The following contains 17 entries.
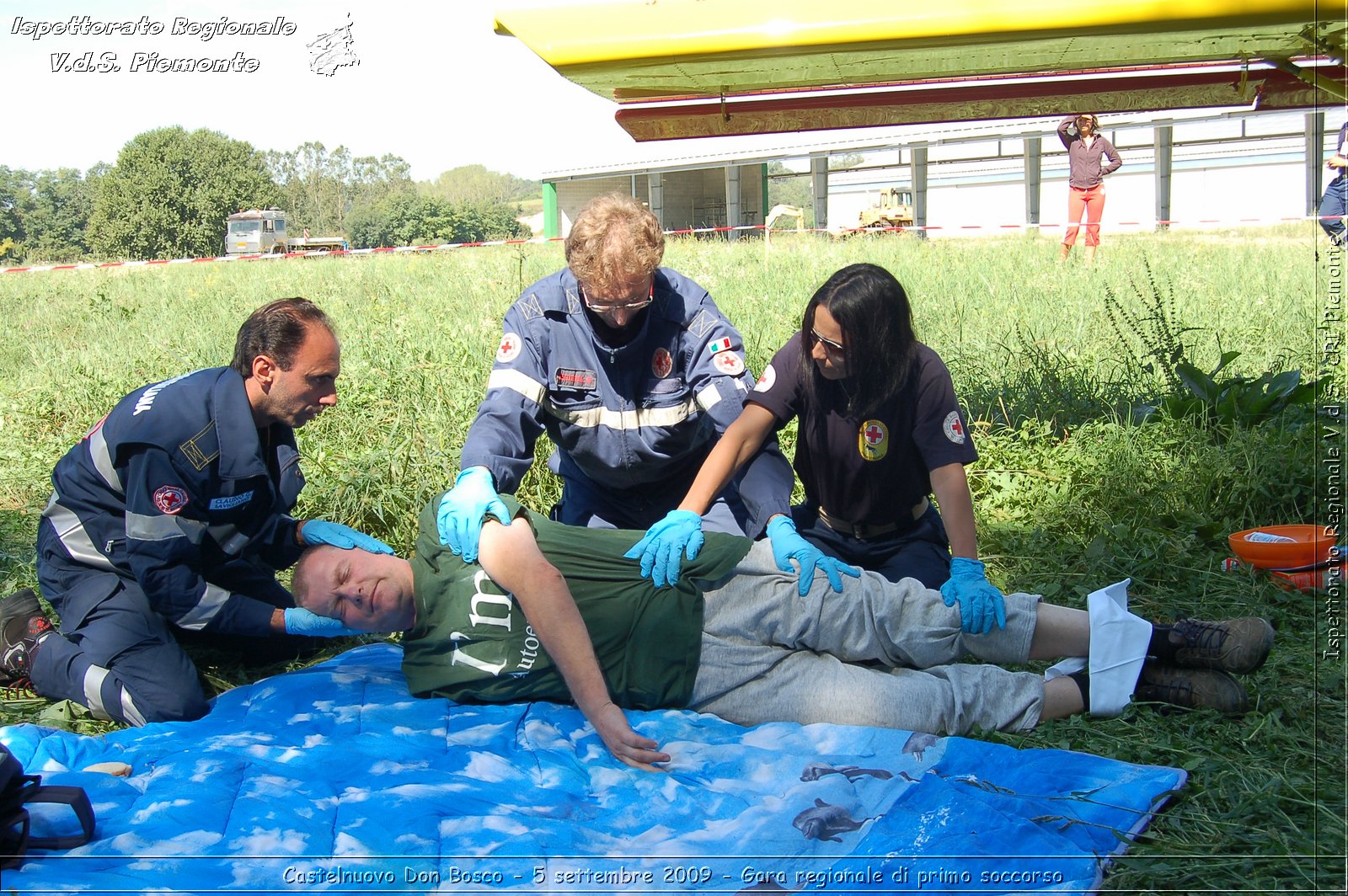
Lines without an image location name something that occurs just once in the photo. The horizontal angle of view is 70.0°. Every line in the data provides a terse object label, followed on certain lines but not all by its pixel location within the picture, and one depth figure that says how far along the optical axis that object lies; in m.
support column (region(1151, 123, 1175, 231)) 20.72
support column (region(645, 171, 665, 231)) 29.98
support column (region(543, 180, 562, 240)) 32.81
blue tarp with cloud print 2.03
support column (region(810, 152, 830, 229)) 25.17
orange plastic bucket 3.39
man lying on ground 2.61
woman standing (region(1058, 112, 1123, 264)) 10.91
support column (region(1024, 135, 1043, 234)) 22.75
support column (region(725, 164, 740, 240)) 28.23
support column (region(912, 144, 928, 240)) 23.59
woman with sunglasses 2.88
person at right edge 8.08
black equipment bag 2.03
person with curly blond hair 3.15
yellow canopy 2.58
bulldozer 26.91
